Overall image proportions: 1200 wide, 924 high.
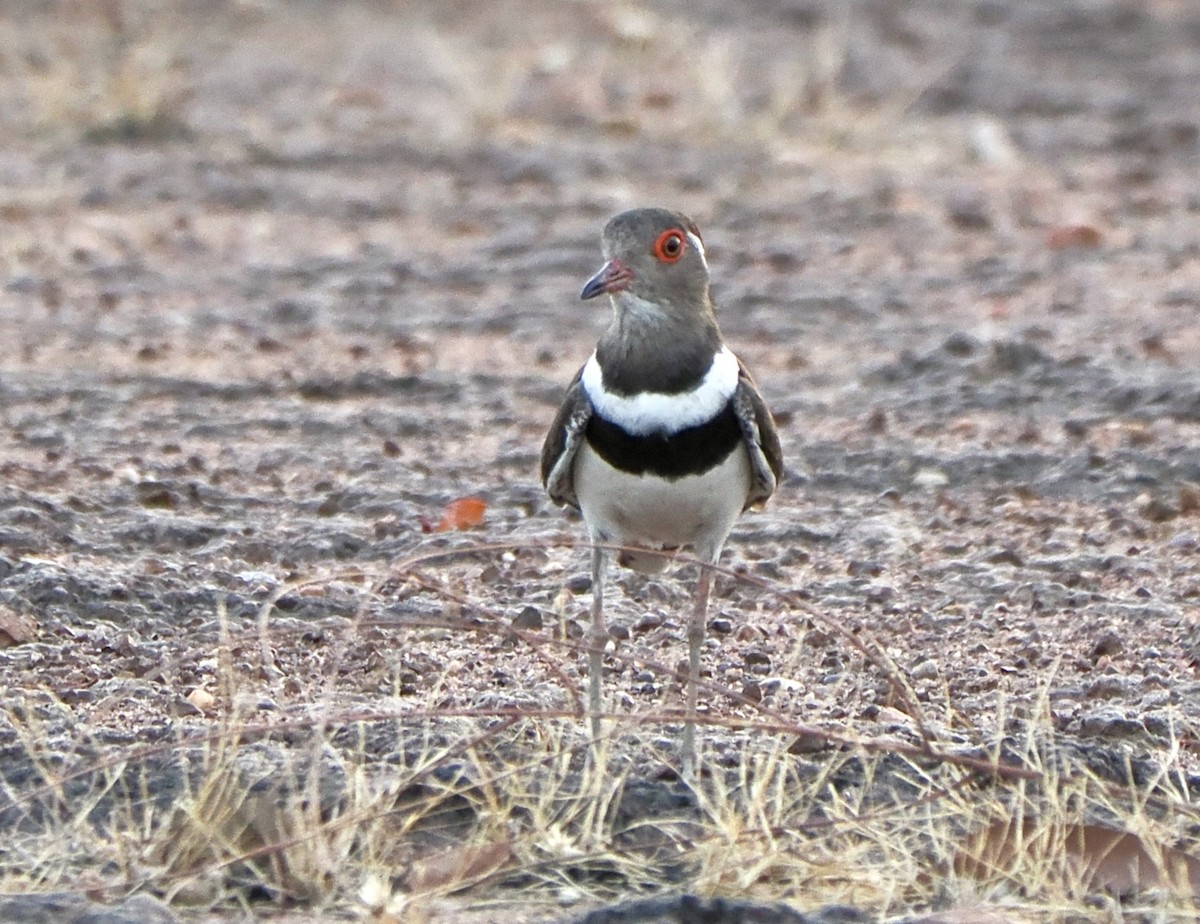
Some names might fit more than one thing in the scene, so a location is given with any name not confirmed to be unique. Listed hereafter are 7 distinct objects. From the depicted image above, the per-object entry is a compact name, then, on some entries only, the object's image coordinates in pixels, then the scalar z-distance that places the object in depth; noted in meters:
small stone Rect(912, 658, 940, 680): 11.11
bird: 10.32
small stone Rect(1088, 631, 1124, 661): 11.45
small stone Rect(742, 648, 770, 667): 11.41
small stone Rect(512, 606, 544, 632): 11.70
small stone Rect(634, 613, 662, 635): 12.03
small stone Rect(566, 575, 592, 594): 12.62
